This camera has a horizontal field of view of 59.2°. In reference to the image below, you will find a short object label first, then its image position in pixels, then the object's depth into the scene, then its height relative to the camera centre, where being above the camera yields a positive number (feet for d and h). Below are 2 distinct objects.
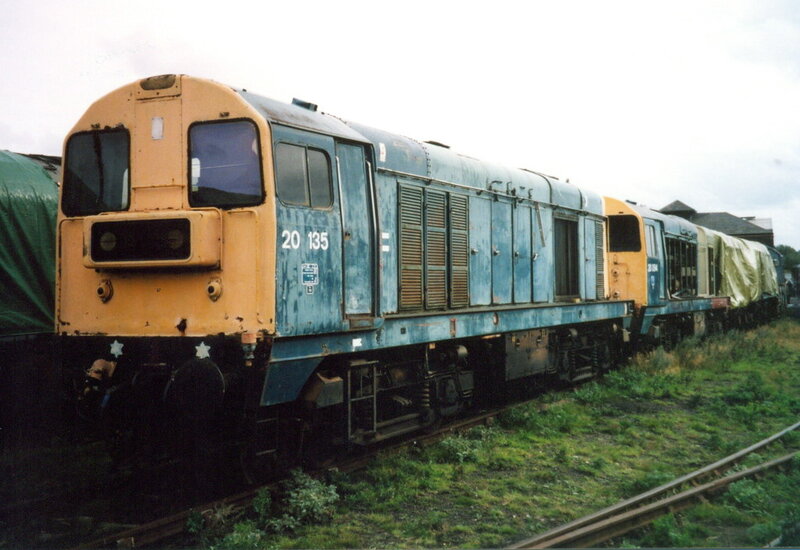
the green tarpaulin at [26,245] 27.04 +2.42
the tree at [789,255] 301.59 +17.37
